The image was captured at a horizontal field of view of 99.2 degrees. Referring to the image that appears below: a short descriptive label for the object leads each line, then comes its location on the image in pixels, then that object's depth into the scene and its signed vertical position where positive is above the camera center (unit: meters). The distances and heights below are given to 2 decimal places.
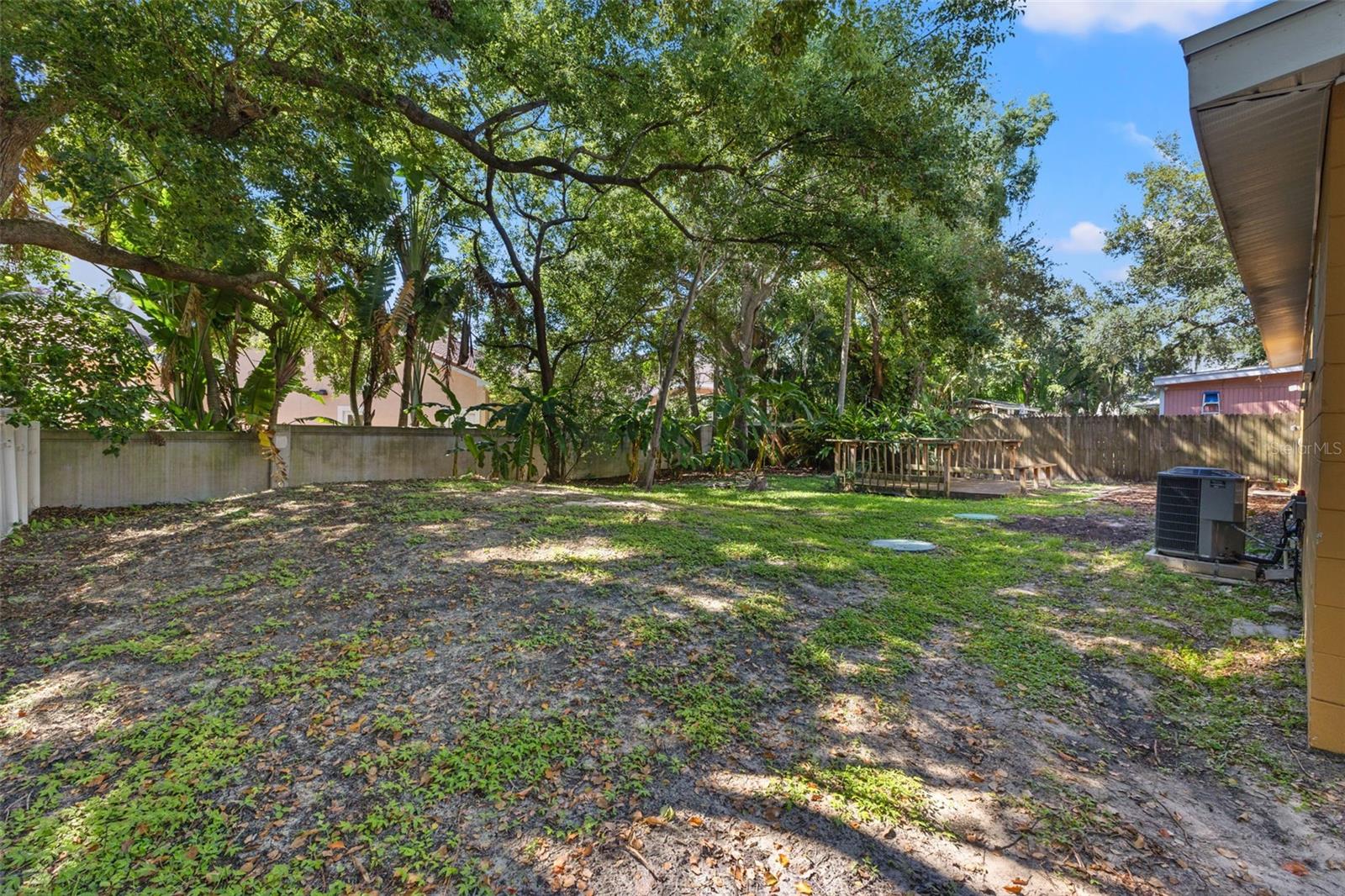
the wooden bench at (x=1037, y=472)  11.54 -0.63
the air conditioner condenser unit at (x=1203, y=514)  4.61 -0.59
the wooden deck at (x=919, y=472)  9.95 -0.59
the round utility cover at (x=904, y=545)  5.67 -1.05
